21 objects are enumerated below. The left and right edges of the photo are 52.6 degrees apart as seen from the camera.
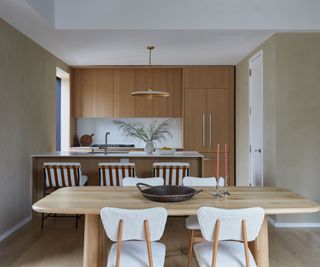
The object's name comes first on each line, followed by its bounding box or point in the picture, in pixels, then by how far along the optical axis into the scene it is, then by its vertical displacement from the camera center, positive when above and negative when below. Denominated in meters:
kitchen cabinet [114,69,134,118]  6.54 +0.85
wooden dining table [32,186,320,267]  1.99 -0.45
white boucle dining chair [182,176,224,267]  2.68 -0.60
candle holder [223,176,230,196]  2.41 -0.43
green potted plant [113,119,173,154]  6.83 +0.15
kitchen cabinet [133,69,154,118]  6.54 +0.92
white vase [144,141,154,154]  4.45 -0.18
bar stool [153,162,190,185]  3.89 -0.44
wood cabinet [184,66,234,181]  6.23 +0.43
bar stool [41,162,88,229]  3.91 -0.49
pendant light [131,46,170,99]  4.50 +0.57
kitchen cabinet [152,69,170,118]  6.54 +1.00
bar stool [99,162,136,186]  3.85 -0.45
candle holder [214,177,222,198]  2.34 -0.44
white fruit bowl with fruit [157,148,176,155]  4.38 -0.24
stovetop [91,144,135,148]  6.65 -0.23
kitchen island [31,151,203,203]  4.29 -0.36
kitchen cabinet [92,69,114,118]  6.54 +0.79
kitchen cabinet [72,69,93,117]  6.55 +0.83
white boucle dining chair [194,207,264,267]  1.84 -0.54
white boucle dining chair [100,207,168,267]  1.84 -0.54
